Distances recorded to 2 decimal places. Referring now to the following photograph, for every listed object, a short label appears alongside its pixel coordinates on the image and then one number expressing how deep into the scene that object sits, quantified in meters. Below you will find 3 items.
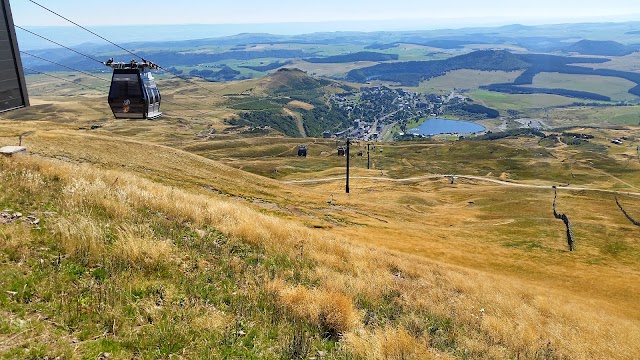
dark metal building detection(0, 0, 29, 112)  28.31
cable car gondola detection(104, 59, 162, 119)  33.69
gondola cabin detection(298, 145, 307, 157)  169.75
